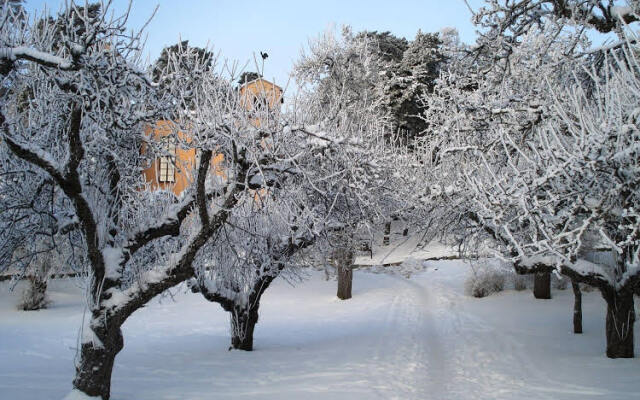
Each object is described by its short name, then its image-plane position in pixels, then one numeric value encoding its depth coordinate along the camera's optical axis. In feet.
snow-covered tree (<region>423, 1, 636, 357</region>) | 16.71
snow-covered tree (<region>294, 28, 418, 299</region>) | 26.61
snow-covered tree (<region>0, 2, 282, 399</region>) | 19.72
